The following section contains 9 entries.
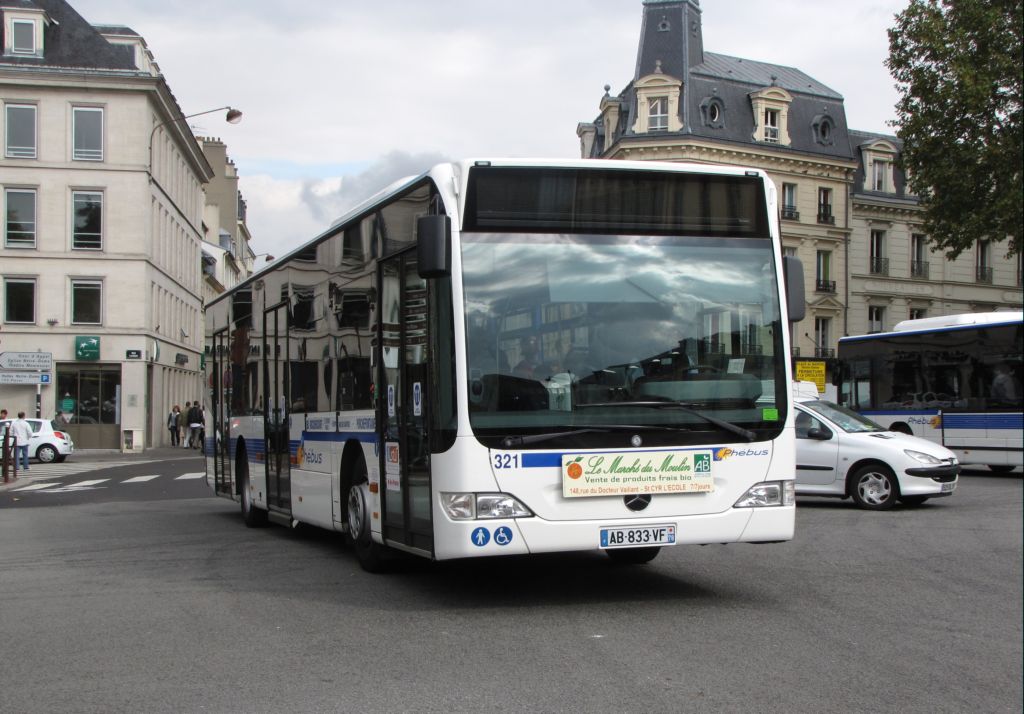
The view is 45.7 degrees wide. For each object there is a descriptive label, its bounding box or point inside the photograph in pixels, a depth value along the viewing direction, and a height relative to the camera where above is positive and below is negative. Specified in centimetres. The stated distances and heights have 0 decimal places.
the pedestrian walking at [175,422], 5497 +0
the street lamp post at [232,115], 4431 +1118
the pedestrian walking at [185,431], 5381 -41
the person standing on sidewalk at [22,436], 3422 -34
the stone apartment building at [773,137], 6000 +1434
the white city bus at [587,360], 791 +37
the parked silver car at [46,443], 4097 -65
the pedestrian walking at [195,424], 5184 -10
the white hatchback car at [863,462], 1661 -69
